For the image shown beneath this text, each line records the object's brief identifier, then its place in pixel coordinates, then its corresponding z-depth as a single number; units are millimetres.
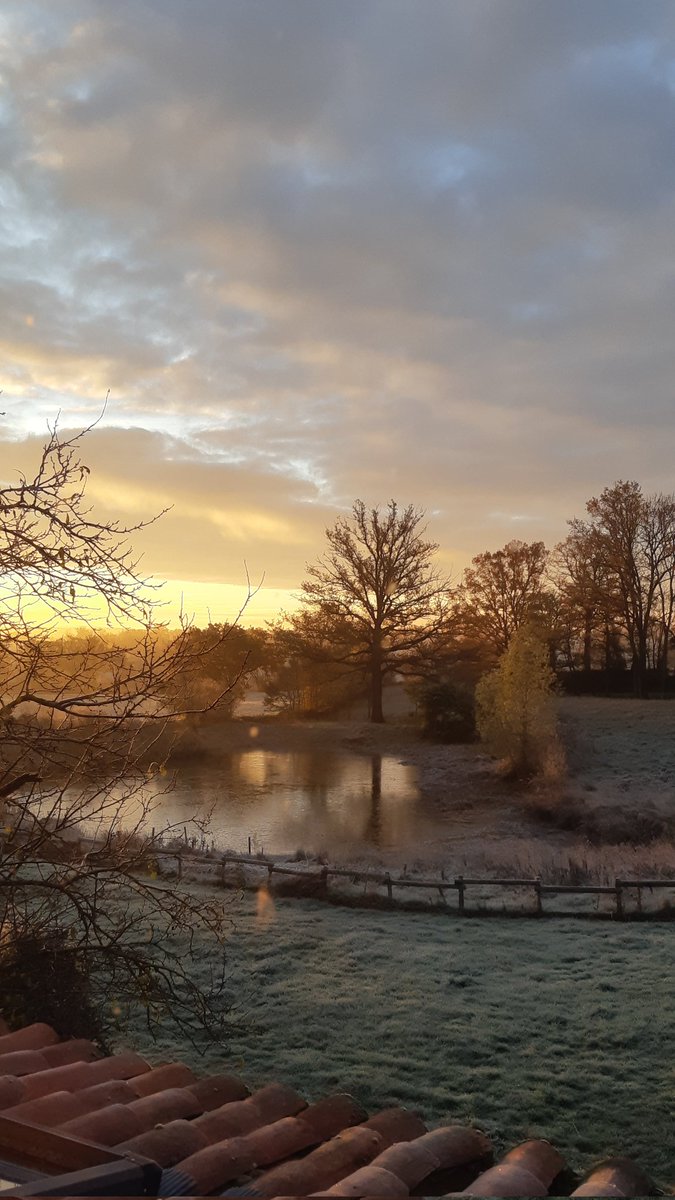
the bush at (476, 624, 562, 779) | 33469
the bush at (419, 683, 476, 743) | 43375
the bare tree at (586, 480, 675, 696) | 48375
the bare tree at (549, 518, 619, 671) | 49469
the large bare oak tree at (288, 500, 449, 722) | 48844
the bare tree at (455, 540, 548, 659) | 50719
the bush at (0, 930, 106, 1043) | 6281
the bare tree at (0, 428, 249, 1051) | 5668
